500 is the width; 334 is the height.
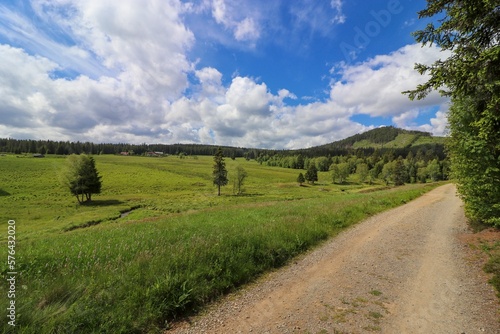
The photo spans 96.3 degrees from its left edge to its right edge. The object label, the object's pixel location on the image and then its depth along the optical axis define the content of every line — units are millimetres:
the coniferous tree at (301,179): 90375
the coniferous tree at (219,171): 67438
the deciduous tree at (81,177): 51844
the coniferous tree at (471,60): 5699
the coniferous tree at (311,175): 97938
